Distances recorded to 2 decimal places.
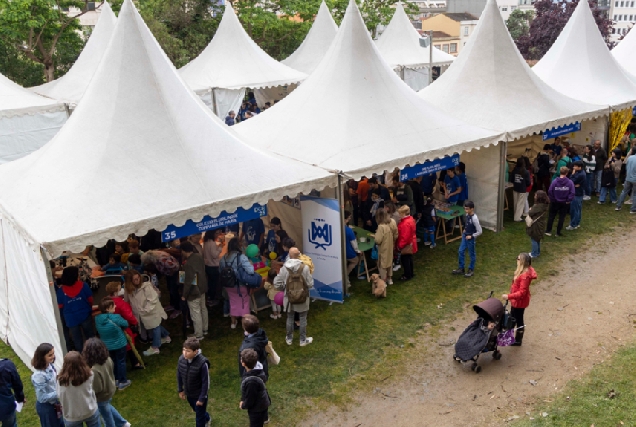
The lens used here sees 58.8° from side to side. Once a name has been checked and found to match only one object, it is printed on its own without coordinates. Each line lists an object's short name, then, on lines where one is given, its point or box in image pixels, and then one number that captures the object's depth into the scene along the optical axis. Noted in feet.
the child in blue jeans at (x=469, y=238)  30.04
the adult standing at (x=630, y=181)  38.96
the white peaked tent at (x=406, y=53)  80.28
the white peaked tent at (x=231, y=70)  60.95
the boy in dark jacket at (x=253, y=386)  17.02
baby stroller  22.20
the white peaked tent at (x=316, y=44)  76.23
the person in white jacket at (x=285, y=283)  23.97
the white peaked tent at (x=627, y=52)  60.70
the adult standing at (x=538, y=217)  31.22
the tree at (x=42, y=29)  68.85
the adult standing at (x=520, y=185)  37.93
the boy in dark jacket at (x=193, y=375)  17.48
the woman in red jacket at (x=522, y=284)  23.11
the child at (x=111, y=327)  21.48
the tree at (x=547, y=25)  138.31
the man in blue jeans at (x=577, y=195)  36.29
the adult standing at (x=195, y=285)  24.88
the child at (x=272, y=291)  27.63
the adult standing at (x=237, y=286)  25.52
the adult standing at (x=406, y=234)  29.89
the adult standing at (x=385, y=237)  29.17
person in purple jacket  34.76
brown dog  29.27
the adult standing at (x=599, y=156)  41.60
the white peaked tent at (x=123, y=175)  22.41
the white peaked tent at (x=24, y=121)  45.91
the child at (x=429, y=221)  34.99
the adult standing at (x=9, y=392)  17.74
